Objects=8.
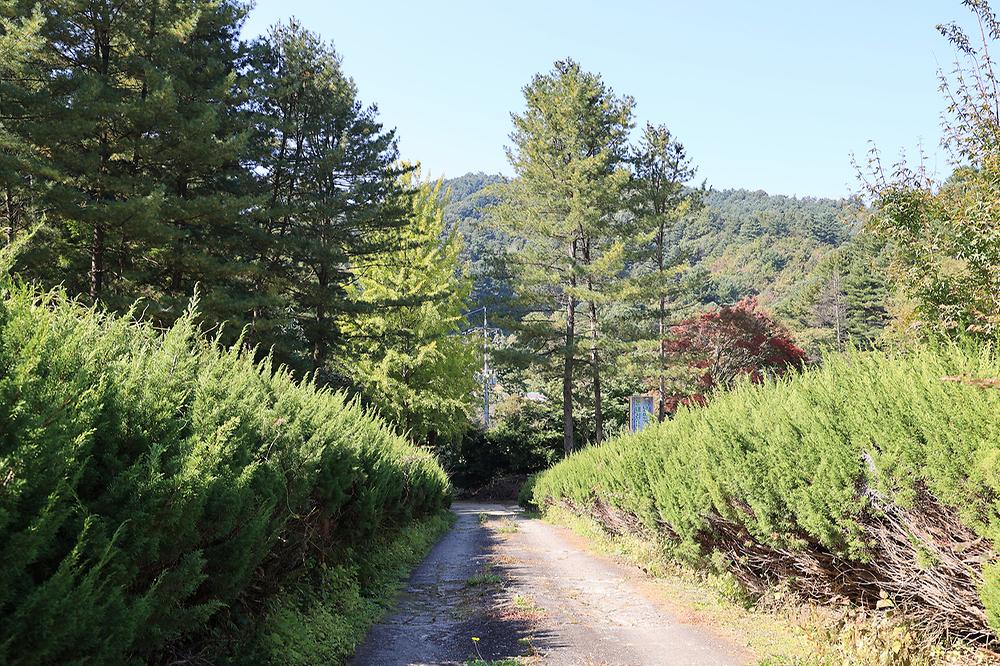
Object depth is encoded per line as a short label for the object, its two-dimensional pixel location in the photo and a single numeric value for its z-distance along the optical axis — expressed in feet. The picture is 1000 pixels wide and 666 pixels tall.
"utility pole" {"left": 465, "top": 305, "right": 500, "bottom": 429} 91.77
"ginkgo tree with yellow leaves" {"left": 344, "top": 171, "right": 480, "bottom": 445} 82.12
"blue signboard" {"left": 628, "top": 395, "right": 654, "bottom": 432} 111.34
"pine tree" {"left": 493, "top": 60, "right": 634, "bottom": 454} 85.56
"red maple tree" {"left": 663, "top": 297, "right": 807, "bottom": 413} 92.17
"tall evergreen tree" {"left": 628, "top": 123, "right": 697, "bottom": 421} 85.60
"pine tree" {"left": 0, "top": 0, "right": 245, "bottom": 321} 39.22
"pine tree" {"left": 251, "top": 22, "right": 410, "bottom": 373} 61.00
